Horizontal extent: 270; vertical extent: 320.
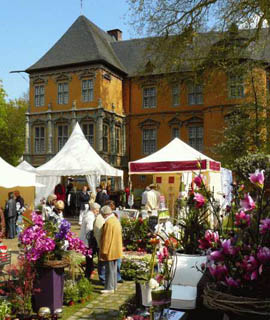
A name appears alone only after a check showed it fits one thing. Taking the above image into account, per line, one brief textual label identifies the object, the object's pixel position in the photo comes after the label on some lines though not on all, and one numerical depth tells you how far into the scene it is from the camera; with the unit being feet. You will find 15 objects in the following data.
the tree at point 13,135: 156.04
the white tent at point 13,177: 42.86
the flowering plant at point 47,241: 19.04
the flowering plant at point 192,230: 14.52
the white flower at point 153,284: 12.08
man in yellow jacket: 23.84
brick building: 101.50
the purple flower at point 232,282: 7.24
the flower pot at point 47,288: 19.53
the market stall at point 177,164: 48.24
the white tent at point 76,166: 59.72
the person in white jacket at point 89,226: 28.81
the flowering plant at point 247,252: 7.17
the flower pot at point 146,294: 14.34
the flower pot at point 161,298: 11.47
